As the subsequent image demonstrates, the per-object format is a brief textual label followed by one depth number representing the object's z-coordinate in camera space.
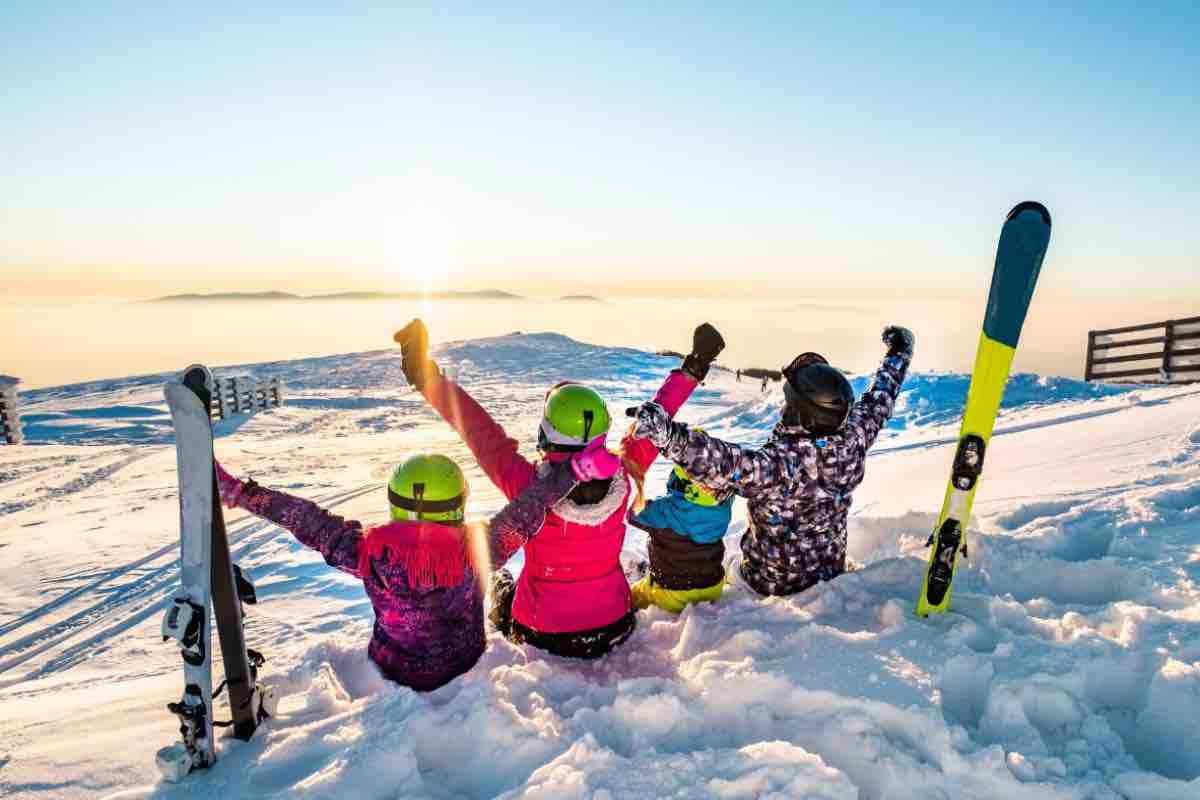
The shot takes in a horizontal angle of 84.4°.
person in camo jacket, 3.29
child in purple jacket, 2.89
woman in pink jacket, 3.37
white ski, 2.63
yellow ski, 3.51
